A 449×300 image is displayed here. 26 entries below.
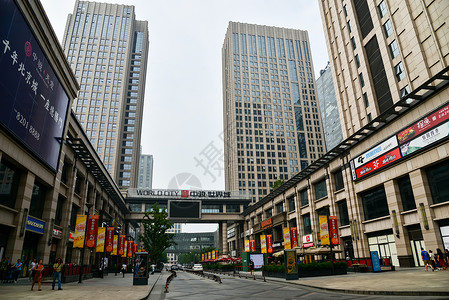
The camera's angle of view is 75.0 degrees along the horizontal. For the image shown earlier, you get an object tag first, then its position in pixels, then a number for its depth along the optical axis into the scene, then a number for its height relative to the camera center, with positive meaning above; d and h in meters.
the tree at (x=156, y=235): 53.59 +2.73
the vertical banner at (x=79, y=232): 26.53 +1.78
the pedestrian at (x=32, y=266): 22.50 -0.96
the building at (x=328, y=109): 131.25 +62.57
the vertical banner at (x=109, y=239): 36.60 +1.51
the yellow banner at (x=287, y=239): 35.60 +0.91
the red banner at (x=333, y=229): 31.37 +1.76
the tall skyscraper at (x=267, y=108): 122.50 +61.17
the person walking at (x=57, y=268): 18.06 -0.88
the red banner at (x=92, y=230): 29.04 +2.11
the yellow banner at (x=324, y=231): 31.30 +1.52
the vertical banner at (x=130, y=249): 52.14 +0.37
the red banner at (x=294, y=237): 40.68 +1.29
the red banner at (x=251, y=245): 49.30 +0.46
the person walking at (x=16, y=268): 21.40 -1.00
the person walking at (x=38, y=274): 17.01 -1.13
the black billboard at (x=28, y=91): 18.75 +11.73
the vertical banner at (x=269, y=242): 39.69 +0.63
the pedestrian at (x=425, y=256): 21.27 -0.89
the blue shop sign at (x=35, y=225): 25.03 +2.46
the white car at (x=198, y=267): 56.97 -3.46
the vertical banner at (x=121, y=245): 42.34 +0.90
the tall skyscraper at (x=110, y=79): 110.31 +67.82
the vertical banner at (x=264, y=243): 40.24 +0.59
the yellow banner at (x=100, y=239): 34.50 +1.45
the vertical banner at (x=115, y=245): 39.09 +0.85
